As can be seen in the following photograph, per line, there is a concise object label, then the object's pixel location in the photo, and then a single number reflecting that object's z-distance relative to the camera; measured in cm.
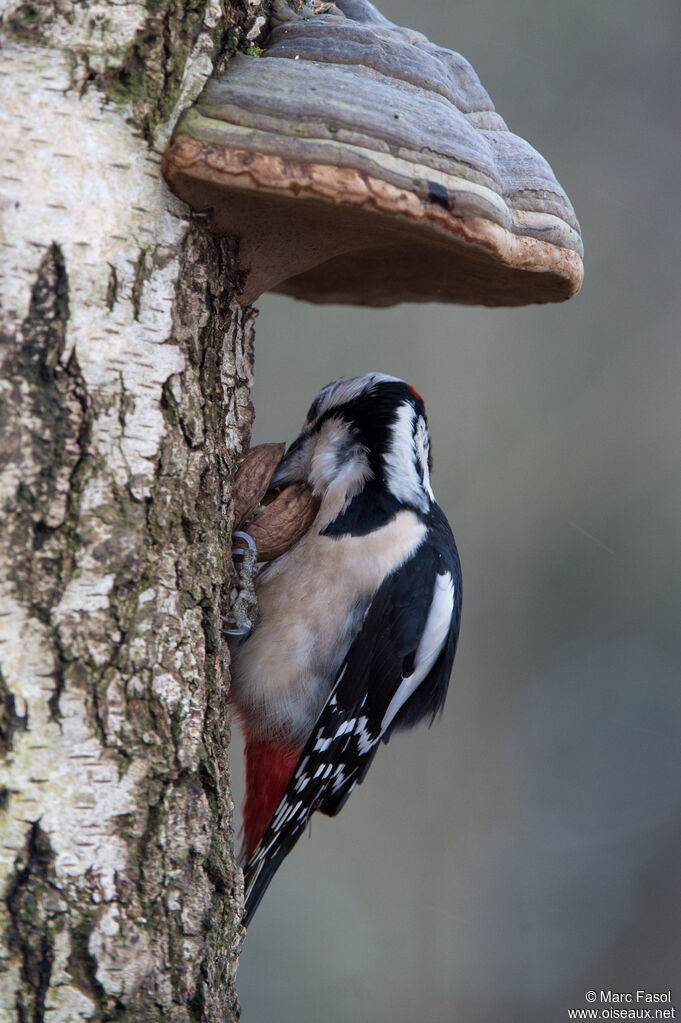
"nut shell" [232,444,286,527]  660
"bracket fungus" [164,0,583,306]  653
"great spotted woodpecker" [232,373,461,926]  664
